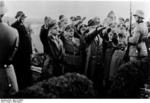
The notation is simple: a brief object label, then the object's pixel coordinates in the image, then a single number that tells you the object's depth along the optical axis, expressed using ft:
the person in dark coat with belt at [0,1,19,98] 9.06
